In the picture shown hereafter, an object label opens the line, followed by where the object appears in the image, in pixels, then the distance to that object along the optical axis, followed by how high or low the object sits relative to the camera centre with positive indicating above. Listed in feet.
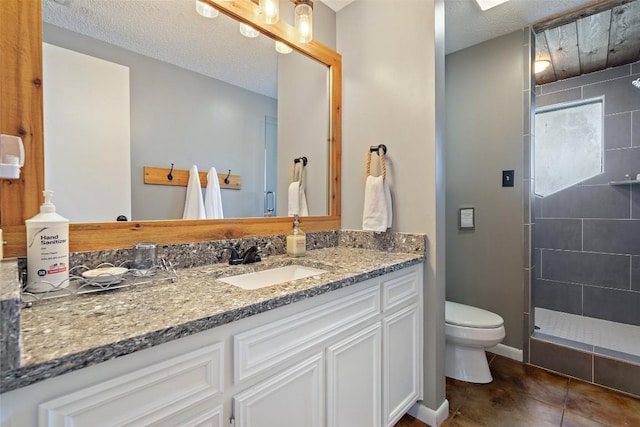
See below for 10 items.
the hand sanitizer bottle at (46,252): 2.60 -0.35
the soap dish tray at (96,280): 2.54 -0.68
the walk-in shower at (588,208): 7.88 +0.04
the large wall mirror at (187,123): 3.07 +1.35
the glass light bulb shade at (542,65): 8.13 +4.06
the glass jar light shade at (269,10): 4.51 +3.09
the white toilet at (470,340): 5.74 -2.56
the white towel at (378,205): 5.26 +0.11
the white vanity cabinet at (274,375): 1.76 -1.34
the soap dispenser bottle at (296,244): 4.94 -0.56
